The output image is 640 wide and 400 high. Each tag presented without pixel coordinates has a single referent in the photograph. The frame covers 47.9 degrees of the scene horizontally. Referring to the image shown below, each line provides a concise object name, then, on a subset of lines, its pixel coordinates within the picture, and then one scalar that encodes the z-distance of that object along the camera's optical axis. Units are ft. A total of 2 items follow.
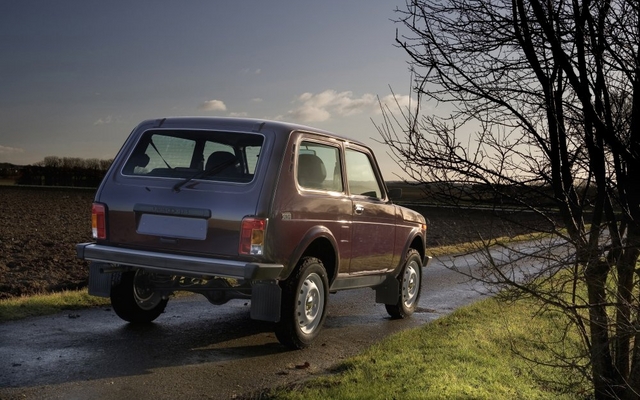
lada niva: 21.22
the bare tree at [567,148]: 16.70
